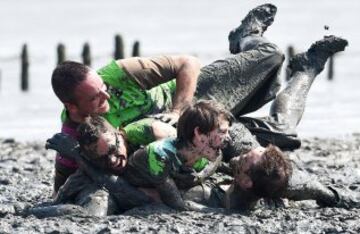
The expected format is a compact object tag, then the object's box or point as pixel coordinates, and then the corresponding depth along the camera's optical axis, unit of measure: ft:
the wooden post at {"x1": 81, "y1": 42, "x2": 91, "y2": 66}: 99.14
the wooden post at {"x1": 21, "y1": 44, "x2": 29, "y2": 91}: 98.73
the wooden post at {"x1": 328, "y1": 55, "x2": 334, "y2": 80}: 102.20
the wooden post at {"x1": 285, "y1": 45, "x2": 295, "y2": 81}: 98.02
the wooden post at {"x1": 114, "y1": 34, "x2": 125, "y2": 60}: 97.91
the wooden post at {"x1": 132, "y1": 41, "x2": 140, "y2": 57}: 95.12
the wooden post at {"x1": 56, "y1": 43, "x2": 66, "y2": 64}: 100.92
